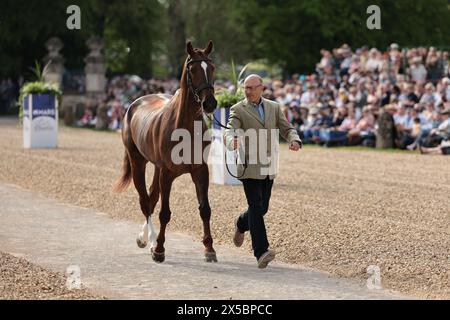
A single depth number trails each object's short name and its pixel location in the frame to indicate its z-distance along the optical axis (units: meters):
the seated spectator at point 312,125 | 27.61
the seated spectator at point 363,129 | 26.14
